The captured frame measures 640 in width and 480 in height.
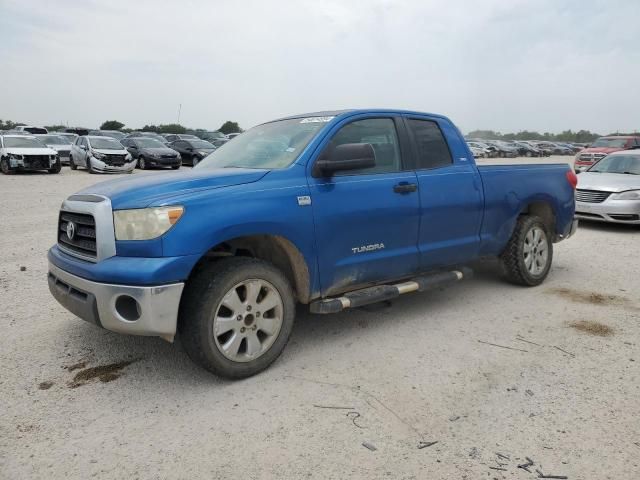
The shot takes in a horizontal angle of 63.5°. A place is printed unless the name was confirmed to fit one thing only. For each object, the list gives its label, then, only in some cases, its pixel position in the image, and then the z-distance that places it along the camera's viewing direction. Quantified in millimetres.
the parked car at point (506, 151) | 50719
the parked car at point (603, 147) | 20406
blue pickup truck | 3141
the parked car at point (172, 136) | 31819
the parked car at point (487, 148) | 47081
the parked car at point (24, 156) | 18156
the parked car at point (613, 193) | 9273
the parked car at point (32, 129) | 34344
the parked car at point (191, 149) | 25000
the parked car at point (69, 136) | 25791
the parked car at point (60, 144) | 23828
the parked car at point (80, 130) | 39044
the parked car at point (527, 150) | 54116
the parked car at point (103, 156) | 19344
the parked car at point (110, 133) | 33100
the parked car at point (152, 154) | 22250
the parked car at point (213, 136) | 35462
